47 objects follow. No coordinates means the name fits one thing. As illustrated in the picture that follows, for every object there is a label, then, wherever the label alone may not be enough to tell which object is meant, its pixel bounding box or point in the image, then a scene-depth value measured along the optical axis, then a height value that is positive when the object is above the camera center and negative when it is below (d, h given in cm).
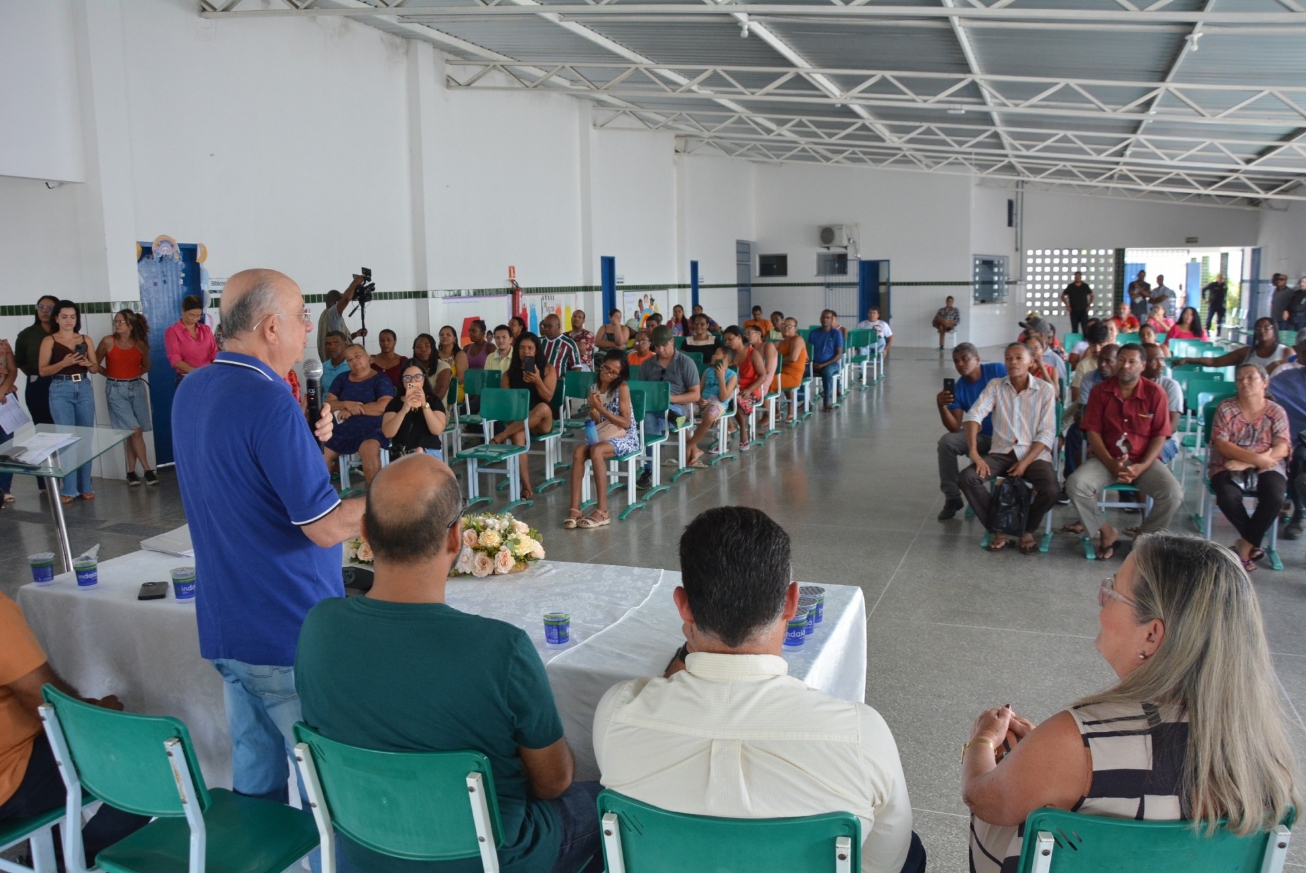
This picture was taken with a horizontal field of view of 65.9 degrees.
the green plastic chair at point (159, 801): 211 -108
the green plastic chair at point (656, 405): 783 -82
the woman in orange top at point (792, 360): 1131 -70
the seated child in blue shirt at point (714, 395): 909 -88
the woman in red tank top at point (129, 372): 827 -52
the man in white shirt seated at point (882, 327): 1747 -55
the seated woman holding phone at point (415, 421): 711 -85
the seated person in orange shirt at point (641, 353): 1030 -54
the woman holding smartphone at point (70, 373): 782 -49
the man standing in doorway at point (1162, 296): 1755 -9
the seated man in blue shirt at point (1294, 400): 627 -69
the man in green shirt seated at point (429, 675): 186 -69
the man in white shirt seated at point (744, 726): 162 -70
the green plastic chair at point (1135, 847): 160 -89
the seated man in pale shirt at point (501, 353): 877 -45
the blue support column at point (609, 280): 1658 +34
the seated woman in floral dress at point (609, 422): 715 -88
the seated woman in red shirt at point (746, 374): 997 -77
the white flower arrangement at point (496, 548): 336 -82
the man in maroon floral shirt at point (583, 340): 1223 -48
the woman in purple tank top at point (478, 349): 1016 -47
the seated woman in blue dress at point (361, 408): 741 -75
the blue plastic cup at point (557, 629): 271 -88
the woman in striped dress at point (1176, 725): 163 -72
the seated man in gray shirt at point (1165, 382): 679 -62
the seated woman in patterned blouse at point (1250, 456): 561 -93
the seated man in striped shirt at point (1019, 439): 611 -89
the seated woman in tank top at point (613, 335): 1355 -47
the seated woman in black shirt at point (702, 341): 1073 -45
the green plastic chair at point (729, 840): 156 -86
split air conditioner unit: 2234 +134
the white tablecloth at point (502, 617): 262 -93
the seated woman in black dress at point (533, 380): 820 -65
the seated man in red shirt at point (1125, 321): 1172 -35
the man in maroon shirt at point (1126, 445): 591 -91
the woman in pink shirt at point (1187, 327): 1262 -48
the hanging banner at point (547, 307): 1428 -8
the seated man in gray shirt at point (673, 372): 851 -62
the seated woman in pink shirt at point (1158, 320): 1209 -35
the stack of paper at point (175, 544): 361 -84
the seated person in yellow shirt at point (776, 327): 1351 -41
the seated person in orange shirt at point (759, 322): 1585 -37
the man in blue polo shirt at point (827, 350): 1281 -68
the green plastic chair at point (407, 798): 183 -92
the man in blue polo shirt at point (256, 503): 231 -45
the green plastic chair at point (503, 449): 739 -108
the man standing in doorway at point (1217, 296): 2102 -13
